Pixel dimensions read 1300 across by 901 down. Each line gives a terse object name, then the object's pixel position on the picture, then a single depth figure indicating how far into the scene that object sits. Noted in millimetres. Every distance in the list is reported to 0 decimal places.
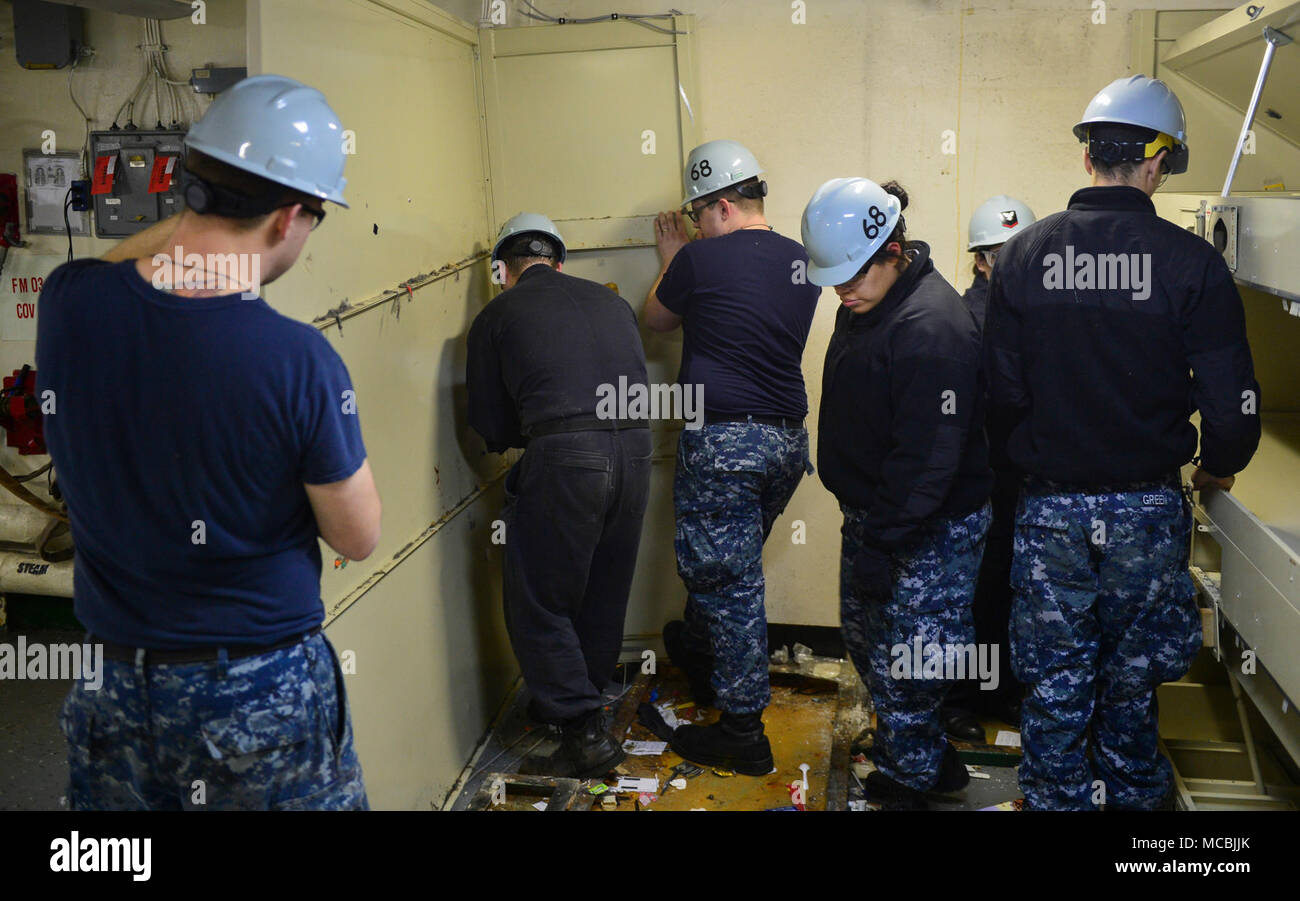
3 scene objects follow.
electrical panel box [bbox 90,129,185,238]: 3279
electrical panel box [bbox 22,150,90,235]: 3615
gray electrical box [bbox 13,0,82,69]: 3395
